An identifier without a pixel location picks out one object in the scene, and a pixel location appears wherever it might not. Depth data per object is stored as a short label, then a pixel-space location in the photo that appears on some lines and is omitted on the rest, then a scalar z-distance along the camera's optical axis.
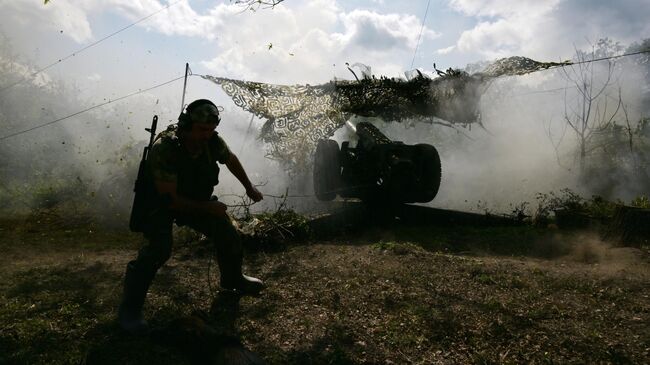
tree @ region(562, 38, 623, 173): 14.59
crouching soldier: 3.35
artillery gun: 8.52
